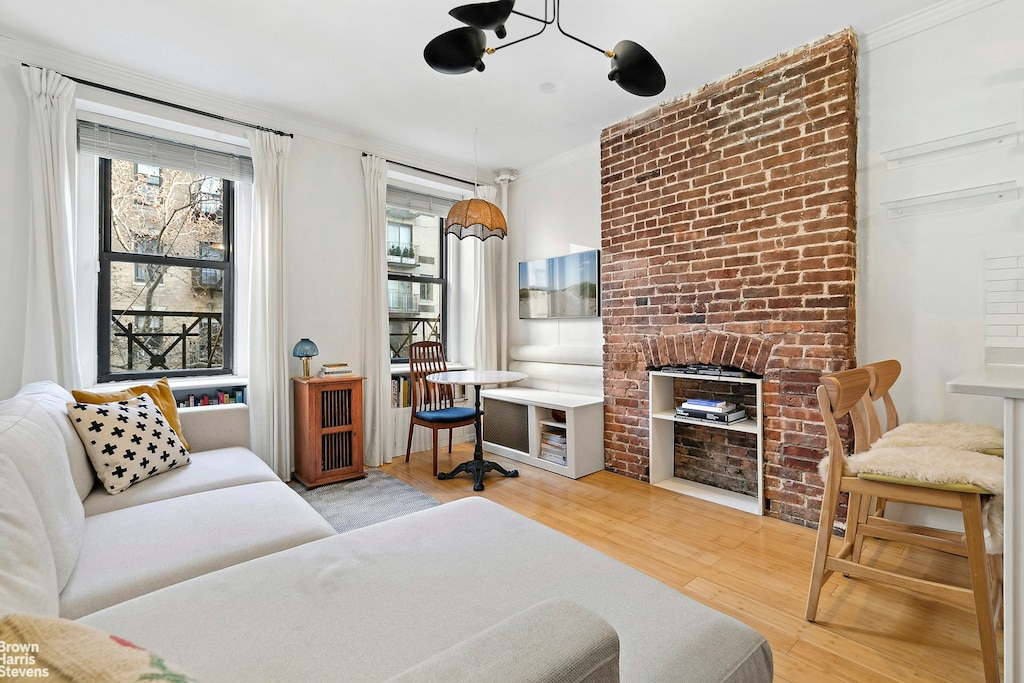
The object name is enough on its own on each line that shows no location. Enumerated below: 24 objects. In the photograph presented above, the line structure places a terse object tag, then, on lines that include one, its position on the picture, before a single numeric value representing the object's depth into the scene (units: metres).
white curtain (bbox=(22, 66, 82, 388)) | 2.59
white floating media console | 3.59
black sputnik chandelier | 1.67
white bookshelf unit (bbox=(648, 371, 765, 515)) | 3.04
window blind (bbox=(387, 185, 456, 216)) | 4.33
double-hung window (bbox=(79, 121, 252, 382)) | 3.12
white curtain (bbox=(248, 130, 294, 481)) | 3.35
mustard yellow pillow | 2.34
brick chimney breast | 2.59
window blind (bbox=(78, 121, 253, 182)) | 2.92
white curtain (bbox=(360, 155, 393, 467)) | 3.92
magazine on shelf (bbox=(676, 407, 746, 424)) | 3.01
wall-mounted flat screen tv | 3.97
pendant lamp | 3.38
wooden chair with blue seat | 3.63
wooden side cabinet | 3.37
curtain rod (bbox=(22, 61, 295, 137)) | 2.83
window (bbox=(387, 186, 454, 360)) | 4.52
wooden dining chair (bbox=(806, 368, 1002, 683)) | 1.48
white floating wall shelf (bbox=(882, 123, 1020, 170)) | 2.18
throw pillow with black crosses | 1.96
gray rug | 2.82
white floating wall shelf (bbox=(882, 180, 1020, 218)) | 2.18
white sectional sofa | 0.77
